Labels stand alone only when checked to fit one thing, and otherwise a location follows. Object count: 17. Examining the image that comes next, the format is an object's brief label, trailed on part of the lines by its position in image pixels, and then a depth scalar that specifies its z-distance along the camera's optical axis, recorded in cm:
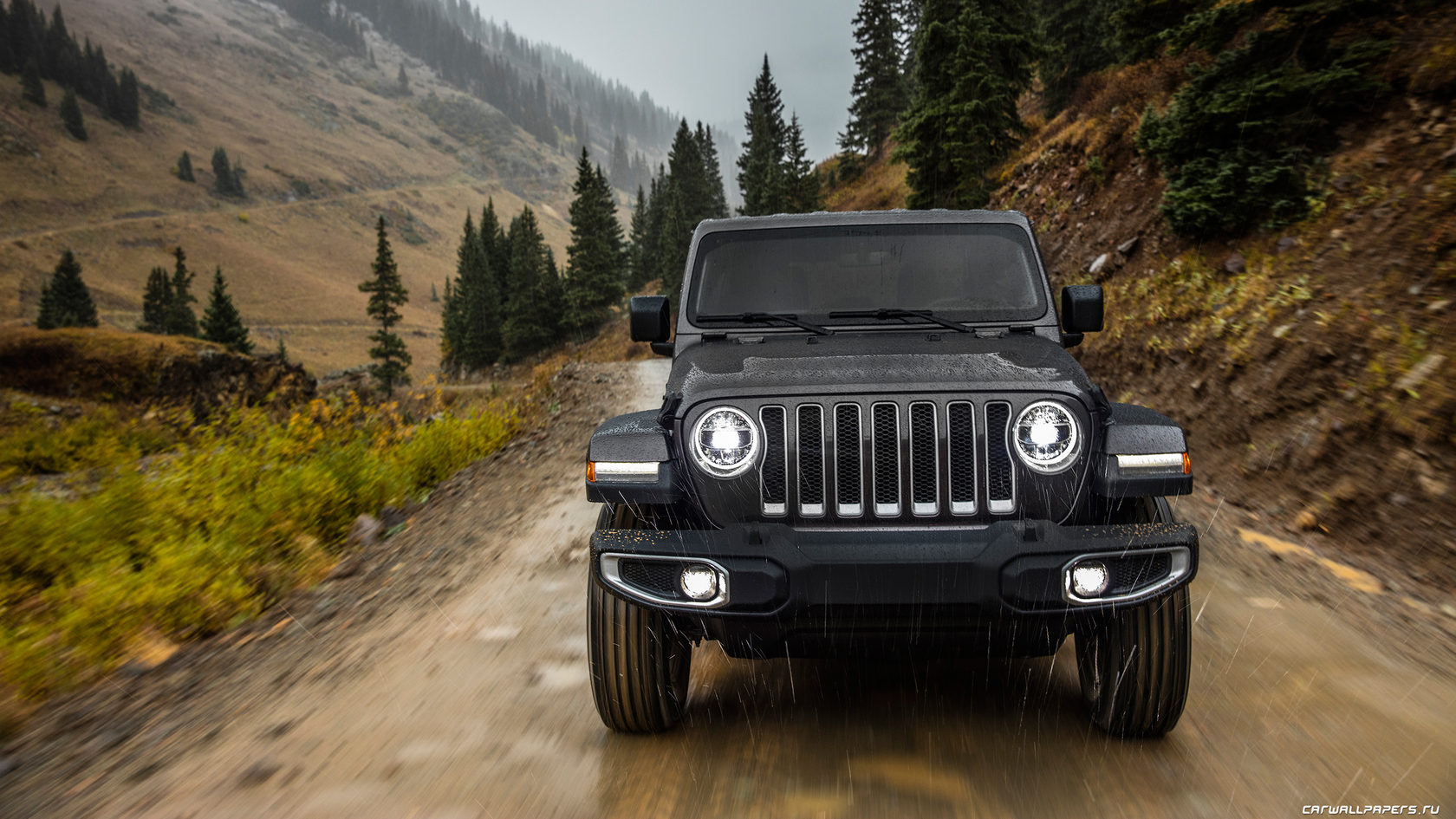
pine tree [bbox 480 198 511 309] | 6794
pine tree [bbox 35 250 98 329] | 5694
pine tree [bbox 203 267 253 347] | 5116
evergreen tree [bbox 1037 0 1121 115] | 2203
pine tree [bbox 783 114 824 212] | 3947
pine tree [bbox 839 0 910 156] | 4050
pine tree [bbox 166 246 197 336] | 5919
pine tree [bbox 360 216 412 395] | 5481
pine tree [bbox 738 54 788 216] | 3984
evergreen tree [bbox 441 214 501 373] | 6094
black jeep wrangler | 227
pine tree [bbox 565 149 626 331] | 5059
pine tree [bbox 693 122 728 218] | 6174
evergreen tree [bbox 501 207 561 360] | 5469
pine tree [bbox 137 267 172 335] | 6138
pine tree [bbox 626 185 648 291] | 6469
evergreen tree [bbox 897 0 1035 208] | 1631
